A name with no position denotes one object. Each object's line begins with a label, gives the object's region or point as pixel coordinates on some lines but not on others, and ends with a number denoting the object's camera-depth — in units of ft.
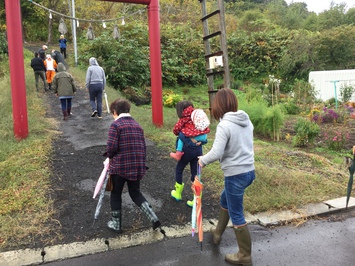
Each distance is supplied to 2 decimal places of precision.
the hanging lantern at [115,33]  48.34
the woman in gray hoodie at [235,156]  9.87
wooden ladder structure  29.48
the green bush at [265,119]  30.14
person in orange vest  42.70
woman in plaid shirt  11.59
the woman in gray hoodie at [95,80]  29.35
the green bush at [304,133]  27.68
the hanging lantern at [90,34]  47.23
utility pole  60.59
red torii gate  22.22
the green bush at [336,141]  27.27
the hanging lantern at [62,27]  42.75
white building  60.75
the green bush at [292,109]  45.03
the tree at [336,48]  72.95
